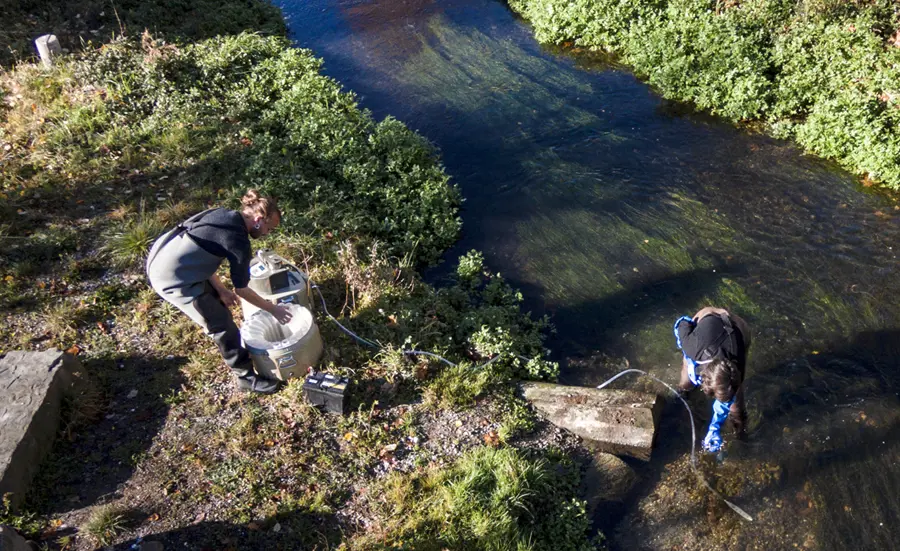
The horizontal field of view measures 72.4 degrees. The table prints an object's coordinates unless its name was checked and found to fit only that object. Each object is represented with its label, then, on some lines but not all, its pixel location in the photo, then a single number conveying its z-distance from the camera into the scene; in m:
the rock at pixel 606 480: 5.09
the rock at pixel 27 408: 4.59
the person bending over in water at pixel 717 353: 4.73
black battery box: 5.20
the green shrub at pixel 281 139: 7.78
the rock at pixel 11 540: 3.86
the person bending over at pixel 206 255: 4.58
